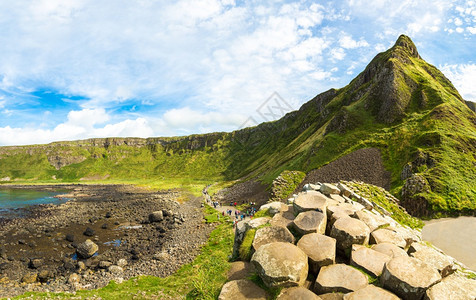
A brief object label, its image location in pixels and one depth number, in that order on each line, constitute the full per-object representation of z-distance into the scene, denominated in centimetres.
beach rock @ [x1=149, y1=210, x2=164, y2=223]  5625
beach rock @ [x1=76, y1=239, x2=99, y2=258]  3553
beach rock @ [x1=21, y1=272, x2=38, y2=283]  2789
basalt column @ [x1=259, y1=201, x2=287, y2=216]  1580
